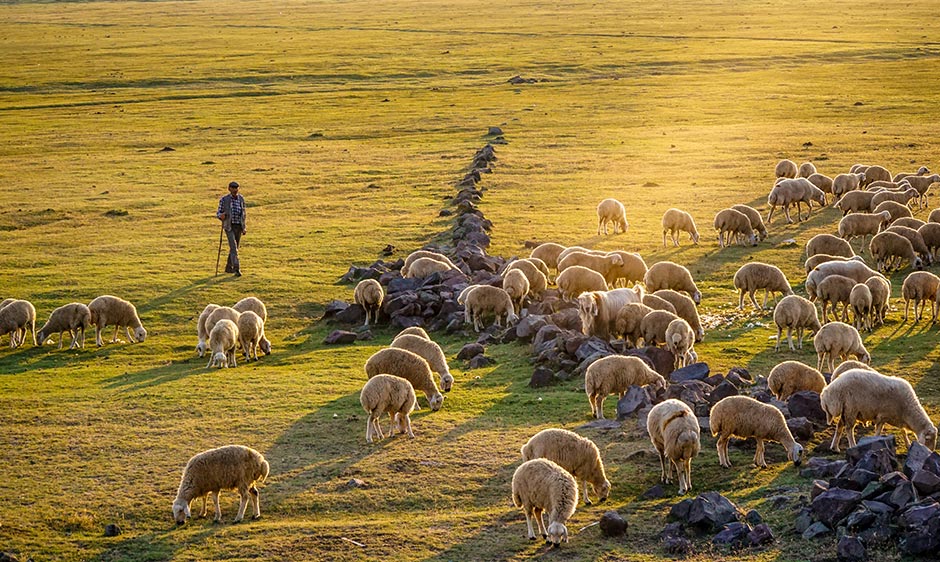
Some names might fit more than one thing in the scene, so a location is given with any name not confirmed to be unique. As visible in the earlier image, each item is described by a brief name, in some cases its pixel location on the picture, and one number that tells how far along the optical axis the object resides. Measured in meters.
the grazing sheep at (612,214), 32.78
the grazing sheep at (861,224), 29.75
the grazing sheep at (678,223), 31.02
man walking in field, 28.98
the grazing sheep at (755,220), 31.20
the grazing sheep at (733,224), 30.44
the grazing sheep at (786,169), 39.28
